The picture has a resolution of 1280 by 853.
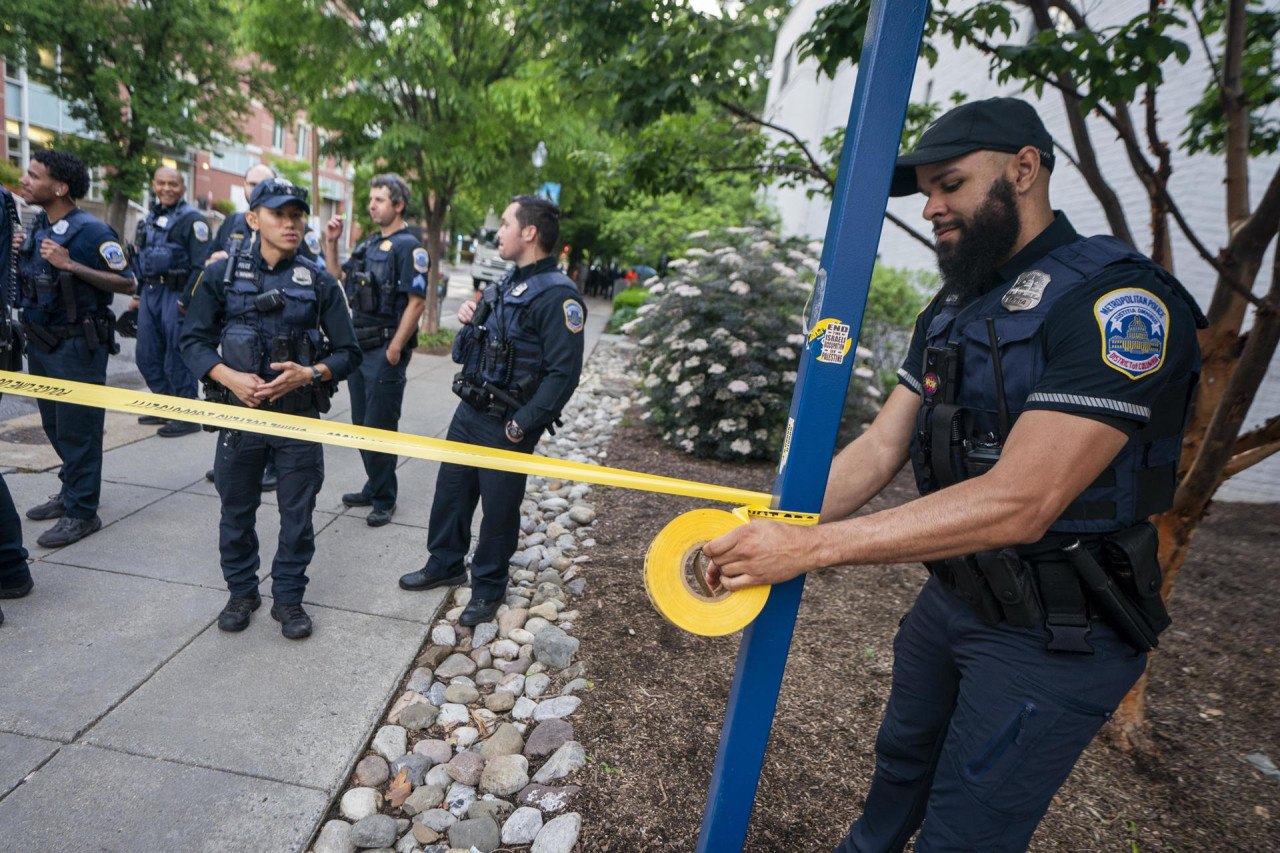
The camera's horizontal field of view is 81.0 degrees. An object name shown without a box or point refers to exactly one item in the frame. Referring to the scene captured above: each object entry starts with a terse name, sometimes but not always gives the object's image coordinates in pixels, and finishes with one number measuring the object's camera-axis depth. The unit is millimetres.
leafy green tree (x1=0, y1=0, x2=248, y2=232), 16500
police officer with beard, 1408
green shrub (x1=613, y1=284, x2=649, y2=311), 19516
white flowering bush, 6984
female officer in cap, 3324
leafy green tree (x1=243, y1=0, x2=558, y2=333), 9359
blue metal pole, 1425
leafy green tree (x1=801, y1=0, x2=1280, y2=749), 2656
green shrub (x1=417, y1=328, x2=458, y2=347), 12297
